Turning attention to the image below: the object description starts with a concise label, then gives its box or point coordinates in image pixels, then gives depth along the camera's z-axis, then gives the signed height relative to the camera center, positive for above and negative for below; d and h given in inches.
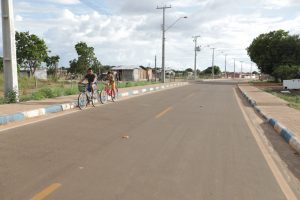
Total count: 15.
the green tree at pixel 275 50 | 2393.5 +92.2
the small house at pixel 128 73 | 2947.3 -41.0
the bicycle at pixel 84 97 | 694.4 -49.9
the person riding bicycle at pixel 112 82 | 881.5 -30.8
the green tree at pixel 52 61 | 2603.6 +44.1
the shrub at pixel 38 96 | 803.9 -53.6
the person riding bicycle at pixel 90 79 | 730.8 -20.1
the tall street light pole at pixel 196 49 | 3602.4 +156.3
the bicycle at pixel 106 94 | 819.4 -54.8
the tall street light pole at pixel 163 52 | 2118.4 +72.4
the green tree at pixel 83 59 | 2258.9 +47.4
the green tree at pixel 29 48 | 1782.7 +86.8
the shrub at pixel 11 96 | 714.8 -47.4
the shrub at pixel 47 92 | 868.3 -51.2
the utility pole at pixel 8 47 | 707.4 +36.8
